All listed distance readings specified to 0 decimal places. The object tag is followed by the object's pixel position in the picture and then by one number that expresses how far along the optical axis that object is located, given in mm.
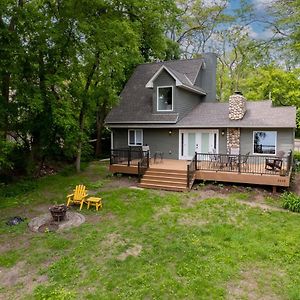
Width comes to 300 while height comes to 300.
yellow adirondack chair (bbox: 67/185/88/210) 11414
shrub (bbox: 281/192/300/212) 10727
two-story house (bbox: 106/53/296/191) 15711
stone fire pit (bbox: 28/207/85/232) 9362
